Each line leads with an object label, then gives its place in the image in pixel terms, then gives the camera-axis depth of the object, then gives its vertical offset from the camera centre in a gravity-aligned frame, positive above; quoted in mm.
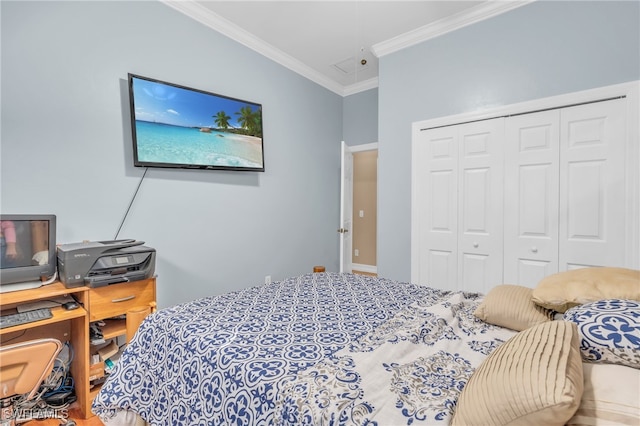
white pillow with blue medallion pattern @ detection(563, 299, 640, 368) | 864 -383
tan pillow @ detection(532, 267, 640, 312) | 1189 -337
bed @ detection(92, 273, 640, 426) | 740 -544
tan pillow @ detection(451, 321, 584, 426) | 640 -410
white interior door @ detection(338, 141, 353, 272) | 3473 -121
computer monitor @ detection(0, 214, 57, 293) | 1701 -252
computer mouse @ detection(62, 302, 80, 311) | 1808 -593
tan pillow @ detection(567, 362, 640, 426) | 668 -453
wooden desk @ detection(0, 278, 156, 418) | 1701 -663
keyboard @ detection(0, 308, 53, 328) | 1552 -588
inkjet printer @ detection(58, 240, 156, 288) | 1794 -351
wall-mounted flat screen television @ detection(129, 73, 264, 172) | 2432 +724
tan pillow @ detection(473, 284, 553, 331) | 1313 -468
